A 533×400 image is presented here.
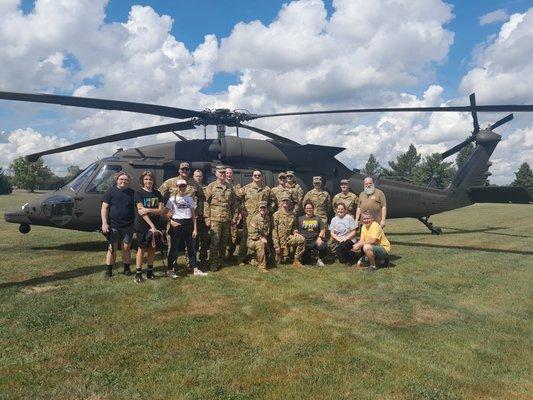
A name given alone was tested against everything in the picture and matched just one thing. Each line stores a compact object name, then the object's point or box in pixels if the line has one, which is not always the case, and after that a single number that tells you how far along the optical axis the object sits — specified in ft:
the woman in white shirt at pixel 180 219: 22.45
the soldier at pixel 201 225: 25.46
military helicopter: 29.12
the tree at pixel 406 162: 253.65
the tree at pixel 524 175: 213.25
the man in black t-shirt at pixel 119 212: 21.34
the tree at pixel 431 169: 196.75
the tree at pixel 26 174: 262.67
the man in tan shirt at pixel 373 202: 27.45
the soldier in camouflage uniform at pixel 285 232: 26.20
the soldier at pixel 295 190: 28.71
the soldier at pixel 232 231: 26.99
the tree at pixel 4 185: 204.85
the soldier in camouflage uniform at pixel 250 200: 26.53
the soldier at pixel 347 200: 28.66
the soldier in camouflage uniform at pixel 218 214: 24.85
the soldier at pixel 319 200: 29.19
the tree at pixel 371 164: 299.13
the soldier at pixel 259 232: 25.27
